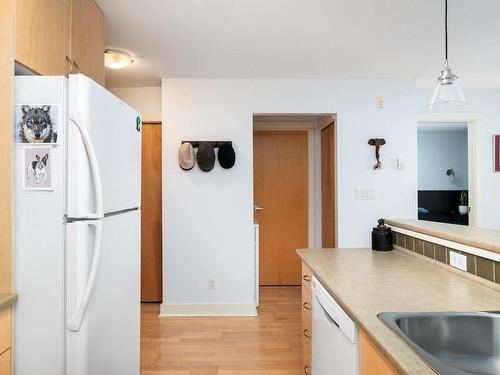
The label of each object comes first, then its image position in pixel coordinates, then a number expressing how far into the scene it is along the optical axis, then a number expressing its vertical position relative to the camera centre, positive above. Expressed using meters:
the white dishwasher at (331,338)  1.16 -0.60
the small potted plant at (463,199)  4.99 -0.13
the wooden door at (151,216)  3.66 -0.27
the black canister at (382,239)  2.17 -0.32
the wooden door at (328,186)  3.71 +0.06
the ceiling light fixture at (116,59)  2.73 +1.13
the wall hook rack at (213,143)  3.26 +0.48
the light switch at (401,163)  3.37 +0.29
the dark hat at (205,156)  3.22 +0.35
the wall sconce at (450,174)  6.01 +0.31
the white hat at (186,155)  3.22 +0.36
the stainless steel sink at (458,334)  1.08 -0.48
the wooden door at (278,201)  4.29 -0.12
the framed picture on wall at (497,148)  3.84 +0.49
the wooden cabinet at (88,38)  1.74 +0.88
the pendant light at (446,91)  1.81 +0.57
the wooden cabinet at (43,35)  1.30 +0.69
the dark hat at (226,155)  3.24 +0.36
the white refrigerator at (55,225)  1.28 -0.13
